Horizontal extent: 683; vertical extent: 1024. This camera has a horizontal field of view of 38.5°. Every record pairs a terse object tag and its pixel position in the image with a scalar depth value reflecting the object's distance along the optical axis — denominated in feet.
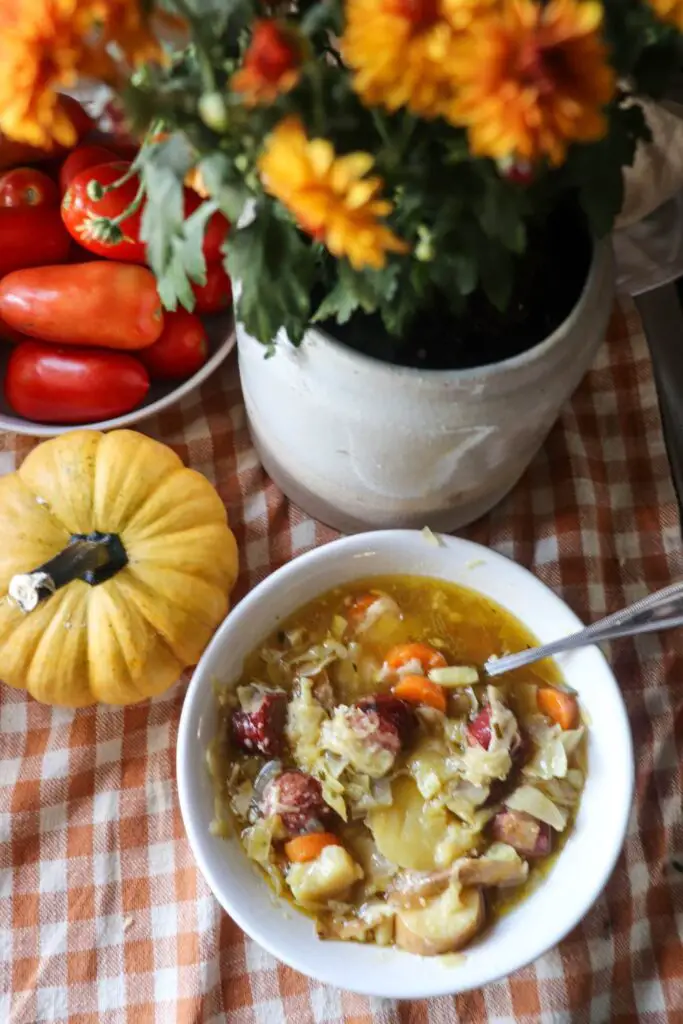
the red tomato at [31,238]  2.95
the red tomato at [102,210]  2.83
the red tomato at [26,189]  2.98
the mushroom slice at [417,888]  2.46
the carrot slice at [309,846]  2.51
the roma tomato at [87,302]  2.87
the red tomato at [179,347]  2.96
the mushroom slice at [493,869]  2.45
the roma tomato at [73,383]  2.90
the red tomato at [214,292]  2.93
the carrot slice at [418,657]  2.67
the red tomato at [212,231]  2.76
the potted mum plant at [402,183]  1.15
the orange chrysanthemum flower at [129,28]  1.28
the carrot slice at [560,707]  2.62
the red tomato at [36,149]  3.01
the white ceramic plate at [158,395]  2.91
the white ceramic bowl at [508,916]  2.40
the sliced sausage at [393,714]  2.51
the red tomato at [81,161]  3.00
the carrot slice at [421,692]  2.61
